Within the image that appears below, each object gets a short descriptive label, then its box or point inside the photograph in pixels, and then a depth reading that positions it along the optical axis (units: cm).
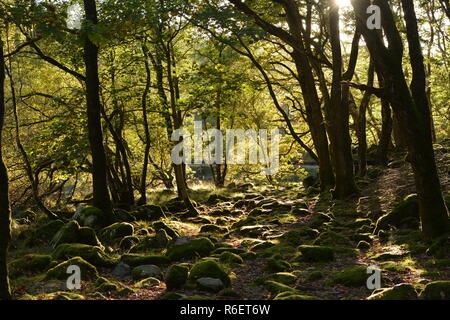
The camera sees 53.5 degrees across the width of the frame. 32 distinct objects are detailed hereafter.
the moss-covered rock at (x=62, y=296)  688
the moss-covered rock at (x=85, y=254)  988
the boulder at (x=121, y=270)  923
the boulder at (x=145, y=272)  893
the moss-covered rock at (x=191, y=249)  1045
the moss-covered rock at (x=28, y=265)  928
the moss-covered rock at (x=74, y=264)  861
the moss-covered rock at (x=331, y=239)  1102
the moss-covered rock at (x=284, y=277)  828
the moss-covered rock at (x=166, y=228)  1280
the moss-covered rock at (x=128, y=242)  1177
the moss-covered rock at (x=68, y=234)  1124
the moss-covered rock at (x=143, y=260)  984
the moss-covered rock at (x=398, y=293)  641
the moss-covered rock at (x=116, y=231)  1240
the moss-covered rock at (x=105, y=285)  791
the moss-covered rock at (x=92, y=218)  1335
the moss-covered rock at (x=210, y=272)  812
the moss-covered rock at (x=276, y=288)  738
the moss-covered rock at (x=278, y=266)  911
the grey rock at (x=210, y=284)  782
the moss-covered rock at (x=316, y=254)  961
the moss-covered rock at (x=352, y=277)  760
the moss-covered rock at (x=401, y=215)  1118
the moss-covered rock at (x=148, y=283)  834
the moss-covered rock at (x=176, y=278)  801
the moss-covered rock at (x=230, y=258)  998
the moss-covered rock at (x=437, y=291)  634
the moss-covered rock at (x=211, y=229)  1404
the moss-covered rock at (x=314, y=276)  822
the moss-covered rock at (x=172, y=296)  720
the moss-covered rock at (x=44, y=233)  1266
